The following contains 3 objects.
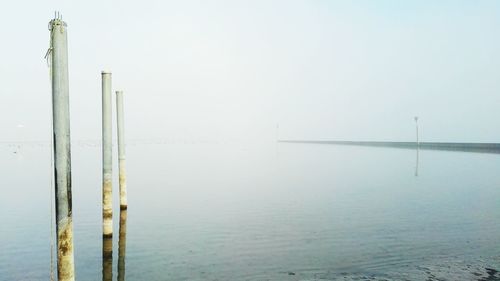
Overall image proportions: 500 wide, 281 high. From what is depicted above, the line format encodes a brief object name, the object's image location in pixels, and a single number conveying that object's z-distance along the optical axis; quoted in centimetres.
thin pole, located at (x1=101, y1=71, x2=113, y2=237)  1491
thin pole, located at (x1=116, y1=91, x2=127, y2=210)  1870
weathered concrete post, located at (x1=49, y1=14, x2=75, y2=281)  737
